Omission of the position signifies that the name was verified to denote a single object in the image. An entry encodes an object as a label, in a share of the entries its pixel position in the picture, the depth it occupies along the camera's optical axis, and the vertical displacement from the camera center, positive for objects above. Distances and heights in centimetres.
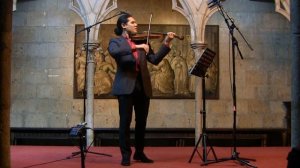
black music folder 614 +36
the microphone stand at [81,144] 481 -56
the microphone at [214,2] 634 +123
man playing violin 595 +16
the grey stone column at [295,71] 447 +19
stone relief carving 1221 +50
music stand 615 +33
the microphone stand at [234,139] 612 -66
